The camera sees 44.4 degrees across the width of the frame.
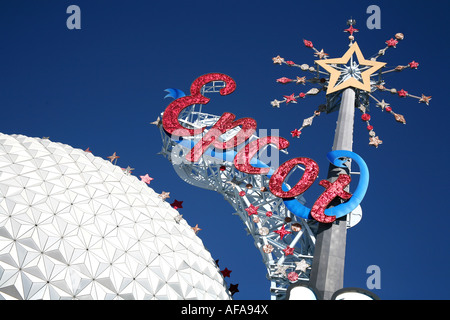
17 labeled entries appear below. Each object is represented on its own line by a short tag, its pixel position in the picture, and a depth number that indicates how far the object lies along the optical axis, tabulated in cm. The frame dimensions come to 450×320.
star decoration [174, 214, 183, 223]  3747
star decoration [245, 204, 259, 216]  3641
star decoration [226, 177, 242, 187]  3898
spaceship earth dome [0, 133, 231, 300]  2931
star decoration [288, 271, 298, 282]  3167
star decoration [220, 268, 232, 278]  3716
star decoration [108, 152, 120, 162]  4150
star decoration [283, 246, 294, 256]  3334
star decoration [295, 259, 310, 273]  3219
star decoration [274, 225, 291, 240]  3406
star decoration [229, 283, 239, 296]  3662
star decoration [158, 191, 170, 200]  3981
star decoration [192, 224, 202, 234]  3909
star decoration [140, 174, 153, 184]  4175
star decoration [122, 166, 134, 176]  4088
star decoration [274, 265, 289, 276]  3295
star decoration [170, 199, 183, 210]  4041
